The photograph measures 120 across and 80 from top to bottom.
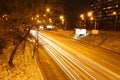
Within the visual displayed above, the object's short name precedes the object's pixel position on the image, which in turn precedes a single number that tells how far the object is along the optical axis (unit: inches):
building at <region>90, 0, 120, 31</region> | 2192.0
